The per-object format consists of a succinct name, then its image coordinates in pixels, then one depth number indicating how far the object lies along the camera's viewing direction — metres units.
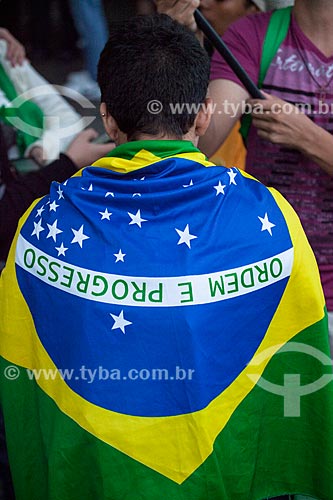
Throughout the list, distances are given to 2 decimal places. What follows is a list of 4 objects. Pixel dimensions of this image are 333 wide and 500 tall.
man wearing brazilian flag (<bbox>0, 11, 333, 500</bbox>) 2.16
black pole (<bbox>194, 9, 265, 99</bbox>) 2.85
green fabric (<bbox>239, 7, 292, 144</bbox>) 2.93
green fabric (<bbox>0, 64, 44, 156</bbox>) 3.51
